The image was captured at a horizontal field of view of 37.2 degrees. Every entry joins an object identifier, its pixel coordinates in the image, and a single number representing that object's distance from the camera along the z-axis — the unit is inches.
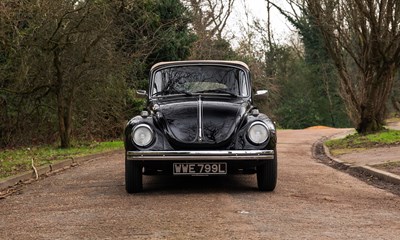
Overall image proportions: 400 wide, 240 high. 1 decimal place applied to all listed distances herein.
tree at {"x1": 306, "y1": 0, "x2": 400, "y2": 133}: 723.4
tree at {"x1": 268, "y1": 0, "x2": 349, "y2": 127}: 1967.3
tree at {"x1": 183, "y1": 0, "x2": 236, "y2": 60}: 1307.8
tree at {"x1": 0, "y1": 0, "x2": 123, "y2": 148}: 626.5
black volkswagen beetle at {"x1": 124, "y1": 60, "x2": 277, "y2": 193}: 303.0
